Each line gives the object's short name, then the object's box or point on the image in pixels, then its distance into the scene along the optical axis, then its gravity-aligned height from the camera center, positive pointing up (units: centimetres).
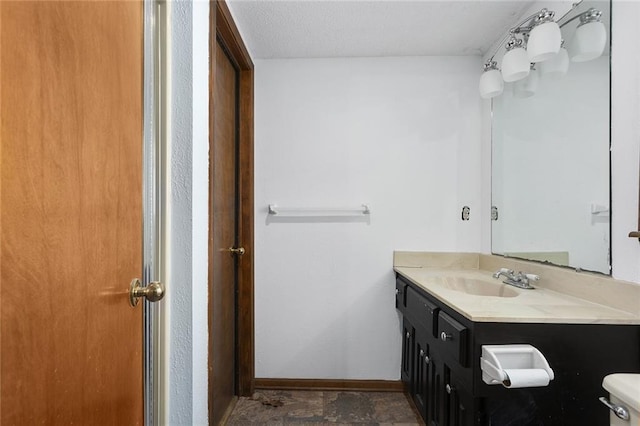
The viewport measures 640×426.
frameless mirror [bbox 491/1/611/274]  128 +21
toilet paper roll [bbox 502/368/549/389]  95 -48
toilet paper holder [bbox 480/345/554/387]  102 -46
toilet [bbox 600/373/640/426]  77 -45
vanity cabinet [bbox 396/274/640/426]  108 -52
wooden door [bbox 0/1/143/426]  51 +0
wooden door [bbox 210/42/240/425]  169 -13
